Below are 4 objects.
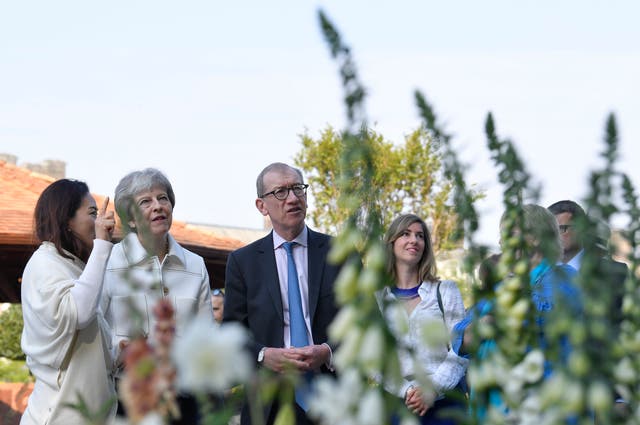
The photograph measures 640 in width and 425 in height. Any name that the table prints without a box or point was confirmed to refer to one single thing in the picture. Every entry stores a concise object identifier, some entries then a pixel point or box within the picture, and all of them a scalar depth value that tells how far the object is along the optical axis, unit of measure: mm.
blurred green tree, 24891
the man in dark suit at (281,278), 5227
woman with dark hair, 4629
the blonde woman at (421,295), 5461
